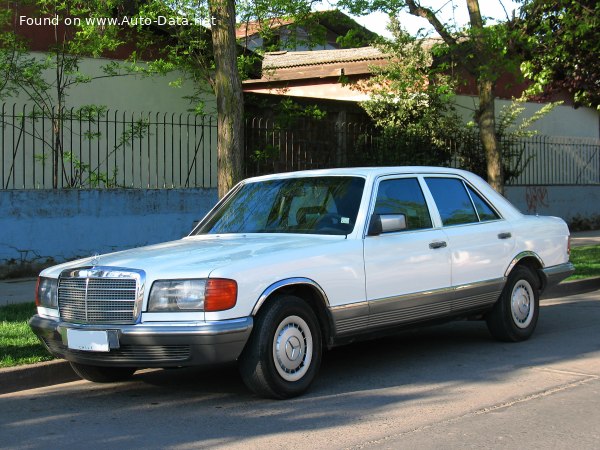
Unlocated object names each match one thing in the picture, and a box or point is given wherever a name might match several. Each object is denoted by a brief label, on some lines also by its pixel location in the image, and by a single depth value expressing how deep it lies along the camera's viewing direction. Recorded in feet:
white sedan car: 19.72
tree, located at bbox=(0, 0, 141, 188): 48.08
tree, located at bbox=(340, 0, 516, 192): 44.65
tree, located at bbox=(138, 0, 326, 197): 33.99
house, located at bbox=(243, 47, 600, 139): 75.61
